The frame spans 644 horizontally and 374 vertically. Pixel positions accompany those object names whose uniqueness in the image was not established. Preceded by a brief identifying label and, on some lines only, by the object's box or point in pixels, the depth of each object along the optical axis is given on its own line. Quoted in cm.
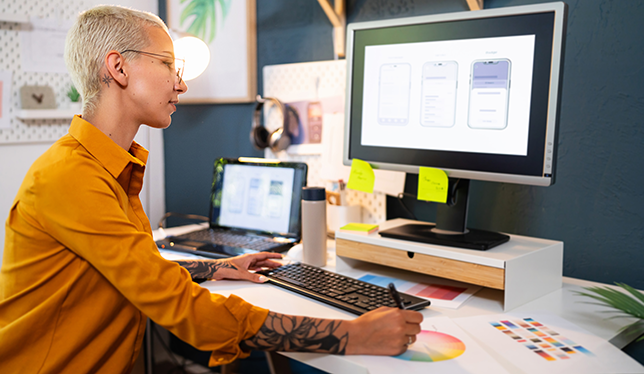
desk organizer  95
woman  74
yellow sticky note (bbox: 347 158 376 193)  122
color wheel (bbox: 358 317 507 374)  73
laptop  143
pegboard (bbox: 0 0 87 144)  167
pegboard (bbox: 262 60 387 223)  153
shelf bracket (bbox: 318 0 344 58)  152
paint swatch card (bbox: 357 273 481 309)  99
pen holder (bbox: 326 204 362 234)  147
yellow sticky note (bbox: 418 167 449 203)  110
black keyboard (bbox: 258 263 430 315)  91
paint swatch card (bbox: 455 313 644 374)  73
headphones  165
